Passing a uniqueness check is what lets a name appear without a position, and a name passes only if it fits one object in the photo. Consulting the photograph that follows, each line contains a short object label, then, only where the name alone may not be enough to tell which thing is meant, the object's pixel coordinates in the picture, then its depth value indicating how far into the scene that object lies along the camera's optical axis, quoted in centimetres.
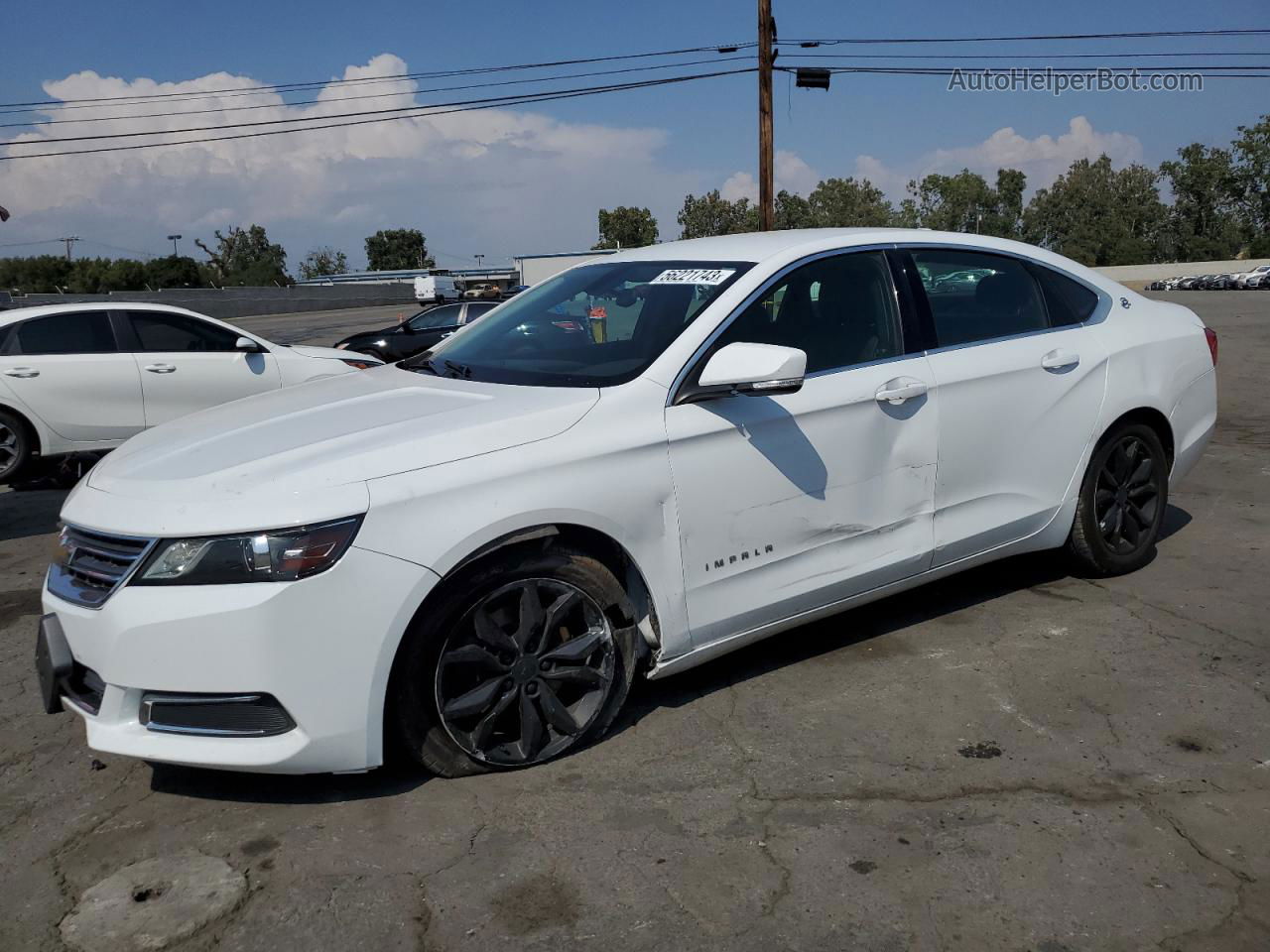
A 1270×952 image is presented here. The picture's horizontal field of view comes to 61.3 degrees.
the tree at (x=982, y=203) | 13050
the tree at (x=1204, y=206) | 10644
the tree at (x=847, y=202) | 12569
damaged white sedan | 291
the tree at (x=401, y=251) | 14900
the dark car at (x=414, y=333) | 2047
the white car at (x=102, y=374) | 917
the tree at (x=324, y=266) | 14000
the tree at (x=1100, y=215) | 11331
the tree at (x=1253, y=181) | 10644
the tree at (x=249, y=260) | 9975
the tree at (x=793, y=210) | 11842
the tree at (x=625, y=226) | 11194
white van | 6631
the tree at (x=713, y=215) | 11294
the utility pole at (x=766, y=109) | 2450
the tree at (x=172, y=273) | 7844
